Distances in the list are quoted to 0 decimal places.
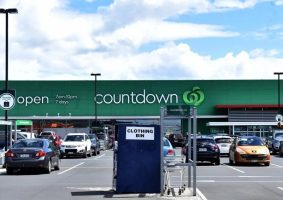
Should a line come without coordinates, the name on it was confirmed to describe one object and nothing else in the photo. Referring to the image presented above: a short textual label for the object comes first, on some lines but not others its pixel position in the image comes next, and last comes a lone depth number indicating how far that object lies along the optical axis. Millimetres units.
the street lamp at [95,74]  68006
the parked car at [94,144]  45300
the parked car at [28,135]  49219
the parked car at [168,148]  23562
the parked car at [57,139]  45062
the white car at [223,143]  42156
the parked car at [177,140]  52153
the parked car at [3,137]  32806
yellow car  30922
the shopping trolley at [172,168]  16719
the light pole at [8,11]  31516
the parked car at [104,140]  57162
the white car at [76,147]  41375
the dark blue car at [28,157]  25234
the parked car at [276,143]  46469
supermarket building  77875
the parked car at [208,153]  31562
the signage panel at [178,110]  16141
